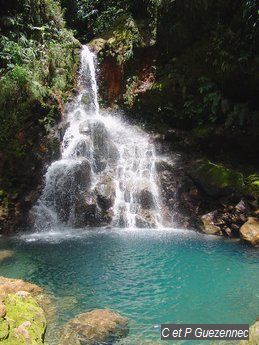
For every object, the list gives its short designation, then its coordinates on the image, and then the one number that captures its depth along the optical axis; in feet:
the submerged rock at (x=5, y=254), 29.09
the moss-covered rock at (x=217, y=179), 38.81
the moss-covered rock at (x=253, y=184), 37.81
